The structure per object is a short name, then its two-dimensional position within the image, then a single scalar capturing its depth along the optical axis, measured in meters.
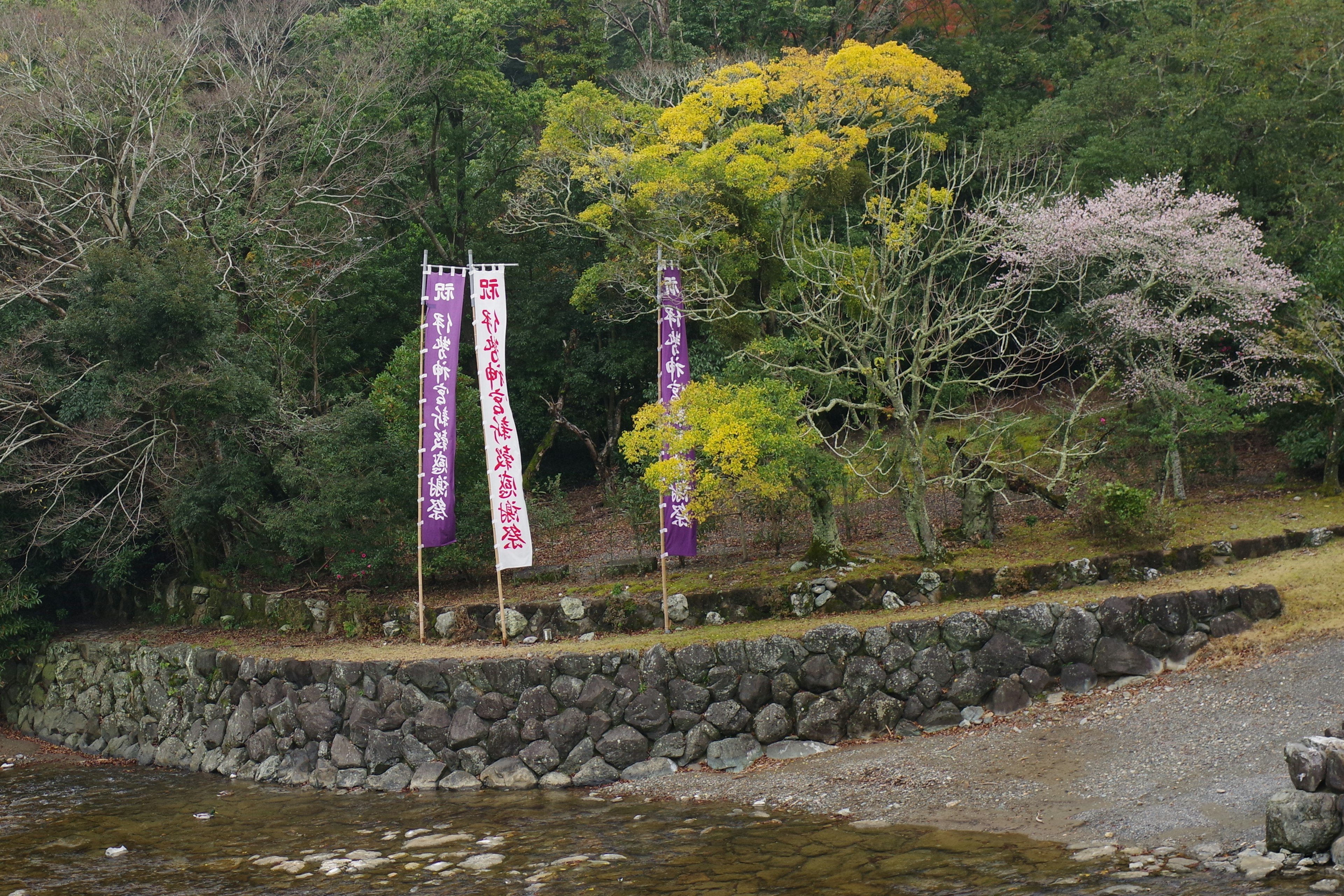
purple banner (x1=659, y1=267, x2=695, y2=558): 16.77
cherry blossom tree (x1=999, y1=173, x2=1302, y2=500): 18.19
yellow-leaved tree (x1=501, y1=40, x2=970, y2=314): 18.27
